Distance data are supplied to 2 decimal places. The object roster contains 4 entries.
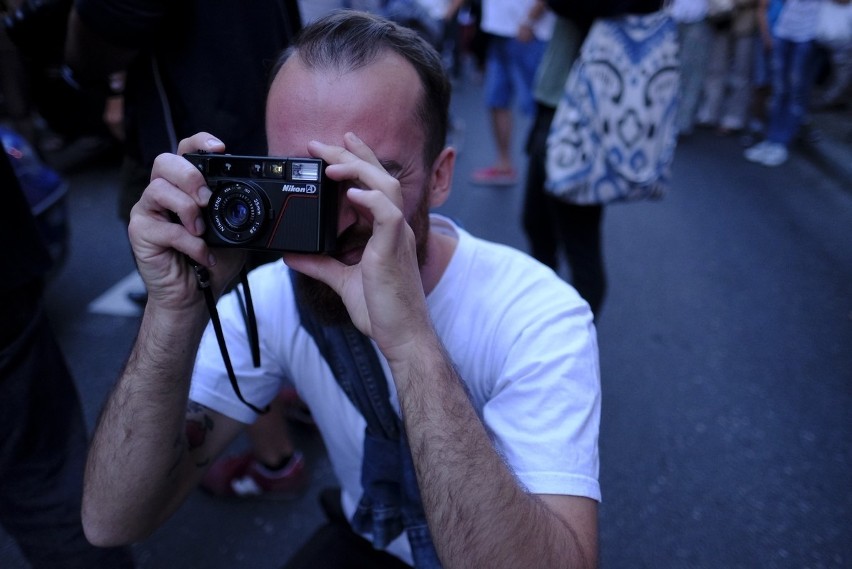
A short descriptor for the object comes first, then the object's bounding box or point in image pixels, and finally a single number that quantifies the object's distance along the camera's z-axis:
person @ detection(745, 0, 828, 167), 5.20
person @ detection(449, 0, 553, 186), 4.41
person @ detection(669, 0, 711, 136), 6.11
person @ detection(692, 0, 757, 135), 6.14
